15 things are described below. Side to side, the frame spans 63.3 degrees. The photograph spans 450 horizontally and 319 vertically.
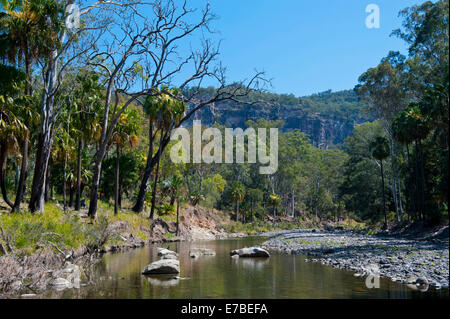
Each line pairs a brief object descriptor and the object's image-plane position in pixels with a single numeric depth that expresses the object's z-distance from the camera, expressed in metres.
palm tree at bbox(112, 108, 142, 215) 27.94
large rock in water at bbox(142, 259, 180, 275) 11.36
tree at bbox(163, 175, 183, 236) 35.57
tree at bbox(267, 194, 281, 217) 61.98
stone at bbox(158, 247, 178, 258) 16.09
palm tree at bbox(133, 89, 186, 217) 29.49
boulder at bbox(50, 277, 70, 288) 9.15
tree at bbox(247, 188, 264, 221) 59.56
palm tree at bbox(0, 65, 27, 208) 16.14
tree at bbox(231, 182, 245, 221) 56.06
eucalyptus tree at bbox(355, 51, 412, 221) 37.12
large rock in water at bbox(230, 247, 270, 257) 16.64
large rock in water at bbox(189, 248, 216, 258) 17.23
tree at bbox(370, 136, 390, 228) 37.62
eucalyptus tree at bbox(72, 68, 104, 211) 22.61
